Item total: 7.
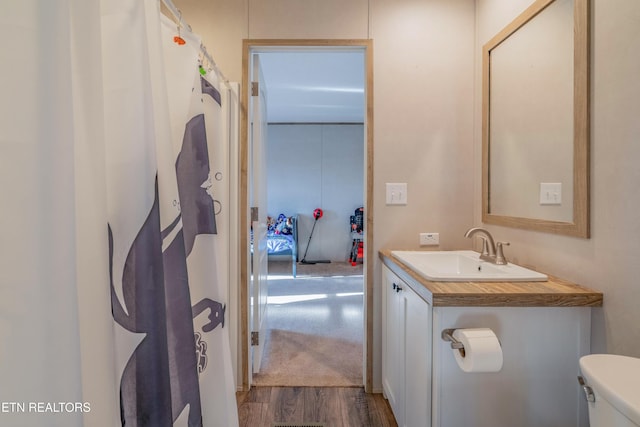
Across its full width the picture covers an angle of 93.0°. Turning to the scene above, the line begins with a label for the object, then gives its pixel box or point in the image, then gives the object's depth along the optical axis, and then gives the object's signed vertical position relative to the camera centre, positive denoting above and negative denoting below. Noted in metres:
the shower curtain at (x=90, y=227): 0.49 -0.04
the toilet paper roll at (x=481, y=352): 0.92 -0.45
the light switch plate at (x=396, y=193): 1.88 +0.07
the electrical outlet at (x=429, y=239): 1.89 -0.21
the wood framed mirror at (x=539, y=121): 1.14 +0.38
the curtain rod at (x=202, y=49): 1.06 +0.69
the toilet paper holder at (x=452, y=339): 0.98 -0.45
